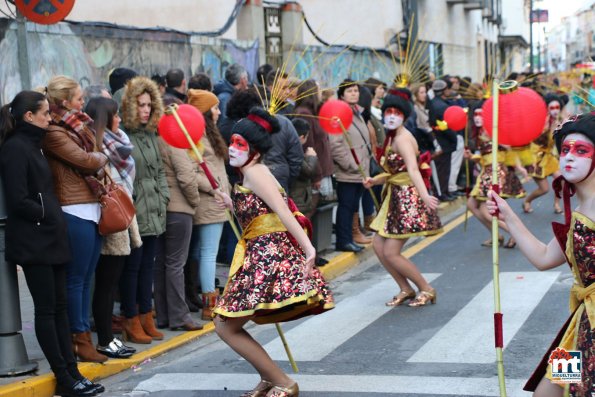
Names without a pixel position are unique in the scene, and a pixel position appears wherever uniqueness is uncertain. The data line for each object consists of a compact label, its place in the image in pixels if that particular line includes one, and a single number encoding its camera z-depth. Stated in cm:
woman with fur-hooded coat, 1129
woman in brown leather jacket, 975
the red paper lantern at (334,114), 1536
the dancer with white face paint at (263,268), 866
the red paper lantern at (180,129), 1001
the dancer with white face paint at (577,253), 641
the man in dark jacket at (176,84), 1363
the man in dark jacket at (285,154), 1408
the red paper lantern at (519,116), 837
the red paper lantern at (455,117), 1800
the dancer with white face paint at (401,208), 1311
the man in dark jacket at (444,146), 2442
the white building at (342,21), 2611
